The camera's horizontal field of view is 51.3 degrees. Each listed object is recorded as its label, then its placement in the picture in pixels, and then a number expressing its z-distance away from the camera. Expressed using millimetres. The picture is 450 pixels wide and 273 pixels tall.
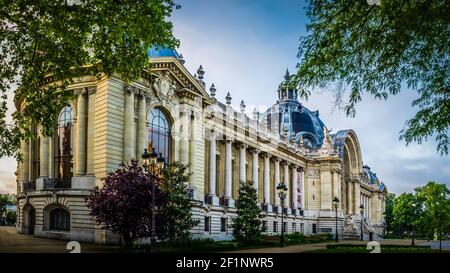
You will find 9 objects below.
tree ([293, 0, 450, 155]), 9508
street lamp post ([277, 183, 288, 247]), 34231
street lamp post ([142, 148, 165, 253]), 18719
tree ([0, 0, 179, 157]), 13531
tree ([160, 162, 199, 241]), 26906
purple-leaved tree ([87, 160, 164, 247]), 24016
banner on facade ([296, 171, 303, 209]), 71500
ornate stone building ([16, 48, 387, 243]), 31906
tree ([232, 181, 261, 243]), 40094
